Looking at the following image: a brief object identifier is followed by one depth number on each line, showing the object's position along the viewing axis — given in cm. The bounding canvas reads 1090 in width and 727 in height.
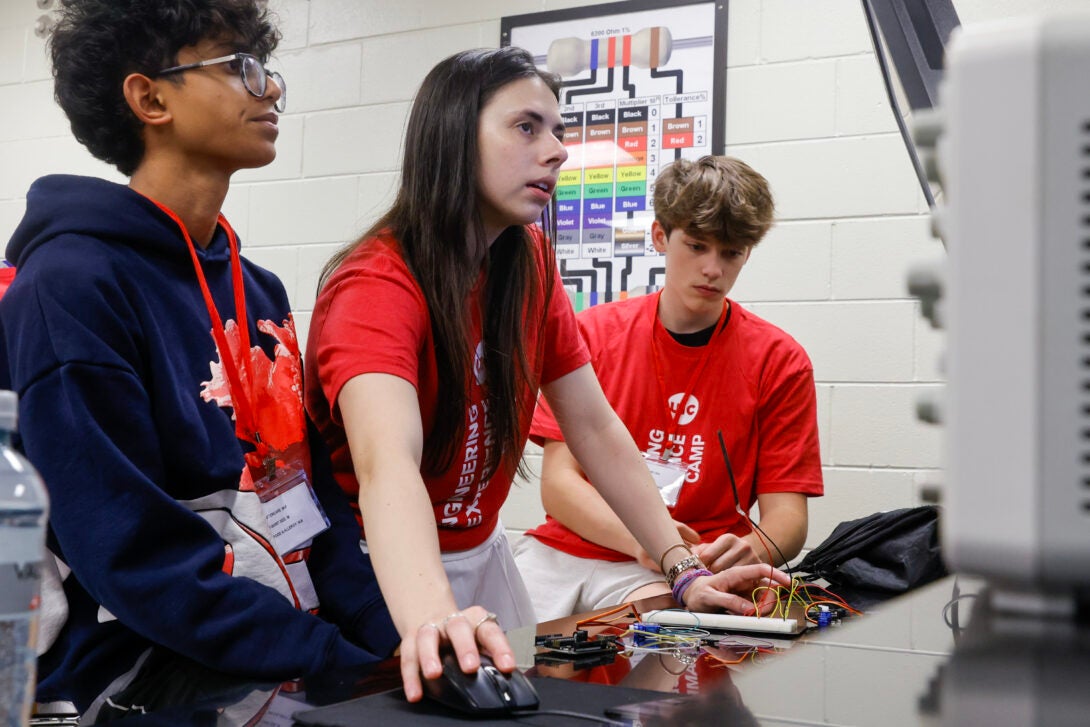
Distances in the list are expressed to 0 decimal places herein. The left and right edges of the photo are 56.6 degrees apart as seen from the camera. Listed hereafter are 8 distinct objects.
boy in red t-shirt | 202
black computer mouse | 71
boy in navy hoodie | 103
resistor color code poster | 278
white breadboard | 114
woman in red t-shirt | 110
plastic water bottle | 52
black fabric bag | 167
